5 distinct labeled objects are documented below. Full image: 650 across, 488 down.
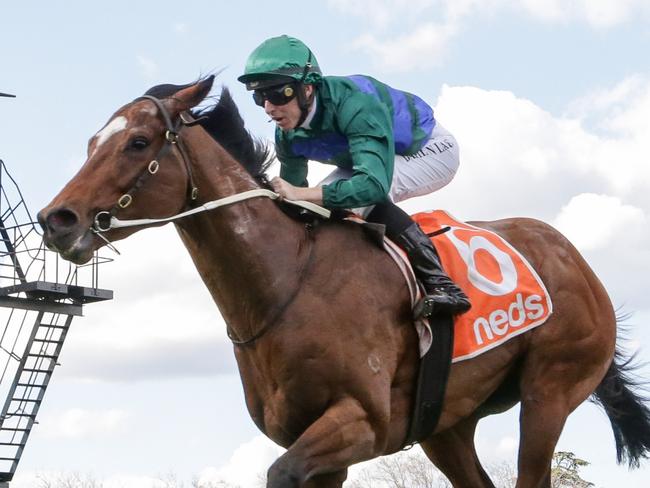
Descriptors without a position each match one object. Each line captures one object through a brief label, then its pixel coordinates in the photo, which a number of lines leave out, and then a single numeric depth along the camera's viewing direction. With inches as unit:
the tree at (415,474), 765.9
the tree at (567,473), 840.9
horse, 218.1
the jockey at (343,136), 237.8
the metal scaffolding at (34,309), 919.7
